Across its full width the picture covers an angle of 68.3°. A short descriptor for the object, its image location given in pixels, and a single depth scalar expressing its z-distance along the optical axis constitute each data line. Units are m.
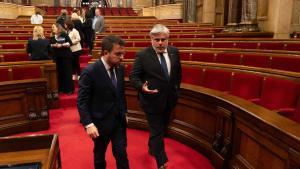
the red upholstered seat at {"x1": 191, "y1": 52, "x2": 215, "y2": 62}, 3.30
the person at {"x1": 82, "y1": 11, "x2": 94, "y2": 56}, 5.87
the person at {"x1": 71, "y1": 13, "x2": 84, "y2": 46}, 5.40
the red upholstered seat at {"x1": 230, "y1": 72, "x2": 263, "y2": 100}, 2.24
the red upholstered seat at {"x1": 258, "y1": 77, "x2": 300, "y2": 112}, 2.00
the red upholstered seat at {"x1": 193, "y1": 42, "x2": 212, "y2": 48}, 4.17
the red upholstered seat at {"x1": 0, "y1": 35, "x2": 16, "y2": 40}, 5.05
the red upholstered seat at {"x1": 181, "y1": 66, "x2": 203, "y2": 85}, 2.69
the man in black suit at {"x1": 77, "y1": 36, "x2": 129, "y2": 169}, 1.42
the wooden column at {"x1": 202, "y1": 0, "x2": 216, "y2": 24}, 7.85
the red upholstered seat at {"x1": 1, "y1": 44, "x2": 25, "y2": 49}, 4.22
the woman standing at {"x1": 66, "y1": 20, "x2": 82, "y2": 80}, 3.86
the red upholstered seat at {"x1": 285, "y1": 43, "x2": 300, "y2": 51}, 3.43
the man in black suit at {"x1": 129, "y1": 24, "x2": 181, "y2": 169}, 1.78
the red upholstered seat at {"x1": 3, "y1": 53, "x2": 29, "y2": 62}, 3.51
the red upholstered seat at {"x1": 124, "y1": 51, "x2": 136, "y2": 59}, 3.60
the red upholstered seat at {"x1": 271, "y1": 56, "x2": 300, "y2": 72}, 2.61
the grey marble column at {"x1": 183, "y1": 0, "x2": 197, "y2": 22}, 9.02
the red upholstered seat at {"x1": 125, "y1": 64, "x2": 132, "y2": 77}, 3.04
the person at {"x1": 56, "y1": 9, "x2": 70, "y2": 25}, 4.37
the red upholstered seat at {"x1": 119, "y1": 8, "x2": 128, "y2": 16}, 13.76
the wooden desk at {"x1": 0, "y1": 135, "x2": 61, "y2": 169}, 1.15
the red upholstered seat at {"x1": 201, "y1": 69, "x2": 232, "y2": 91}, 2.45
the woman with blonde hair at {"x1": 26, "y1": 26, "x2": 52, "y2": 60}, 3.41
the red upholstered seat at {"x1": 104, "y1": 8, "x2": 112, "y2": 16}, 13.70
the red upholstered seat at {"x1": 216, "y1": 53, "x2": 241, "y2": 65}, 3.08
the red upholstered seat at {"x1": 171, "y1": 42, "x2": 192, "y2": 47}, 4.23
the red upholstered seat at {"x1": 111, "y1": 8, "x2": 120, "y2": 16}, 13.71
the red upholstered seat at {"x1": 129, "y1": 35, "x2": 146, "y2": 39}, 5.16
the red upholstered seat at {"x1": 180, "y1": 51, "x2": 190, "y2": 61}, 3.43
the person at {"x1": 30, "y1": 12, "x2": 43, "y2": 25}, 6.33
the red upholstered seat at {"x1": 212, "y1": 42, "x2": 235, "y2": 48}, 3.99
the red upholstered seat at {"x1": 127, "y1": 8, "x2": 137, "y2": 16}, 13.79
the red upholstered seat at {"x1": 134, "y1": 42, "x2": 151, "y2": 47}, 4.30
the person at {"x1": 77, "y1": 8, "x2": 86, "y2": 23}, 6.26
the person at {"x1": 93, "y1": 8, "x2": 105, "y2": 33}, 5.65
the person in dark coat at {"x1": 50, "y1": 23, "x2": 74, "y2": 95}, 3.57
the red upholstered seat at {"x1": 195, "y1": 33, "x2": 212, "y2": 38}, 5.37
